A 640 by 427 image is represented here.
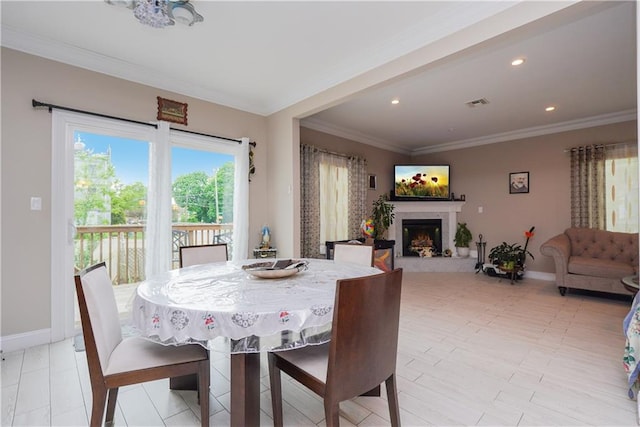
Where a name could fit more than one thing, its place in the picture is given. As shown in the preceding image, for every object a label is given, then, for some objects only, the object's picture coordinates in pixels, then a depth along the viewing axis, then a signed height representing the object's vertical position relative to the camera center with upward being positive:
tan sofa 3.77 -0.62
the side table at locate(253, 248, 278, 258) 3.83 -0.50
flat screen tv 6.20 +0.66
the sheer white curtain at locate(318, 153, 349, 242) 5.00 +0.28
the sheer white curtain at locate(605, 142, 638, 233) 4.33 +0.39
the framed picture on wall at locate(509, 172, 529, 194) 5.38 +0.57
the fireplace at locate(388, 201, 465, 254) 6.23 -0.01
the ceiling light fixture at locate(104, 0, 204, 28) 2.08 +1.45
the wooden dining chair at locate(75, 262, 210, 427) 1.27 -0.67
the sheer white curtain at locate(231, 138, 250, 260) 3.88 +0.22
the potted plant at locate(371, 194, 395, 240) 5.66 -0.08
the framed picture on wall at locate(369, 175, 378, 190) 5.95 +0.63
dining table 1.23 -0.44
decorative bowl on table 1.73 -0.34
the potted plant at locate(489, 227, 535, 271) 4.94 -0.71
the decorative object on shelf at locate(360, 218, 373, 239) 4.90 -0.23
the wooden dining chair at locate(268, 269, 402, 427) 1.15 -0.55
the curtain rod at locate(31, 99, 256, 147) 2.61 +0.96
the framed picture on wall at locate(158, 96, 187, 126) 3.31 +1.17
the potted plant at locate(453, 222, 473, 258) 5.98 -0.53
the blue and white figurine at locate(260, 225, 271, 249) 3.99 -0.32
